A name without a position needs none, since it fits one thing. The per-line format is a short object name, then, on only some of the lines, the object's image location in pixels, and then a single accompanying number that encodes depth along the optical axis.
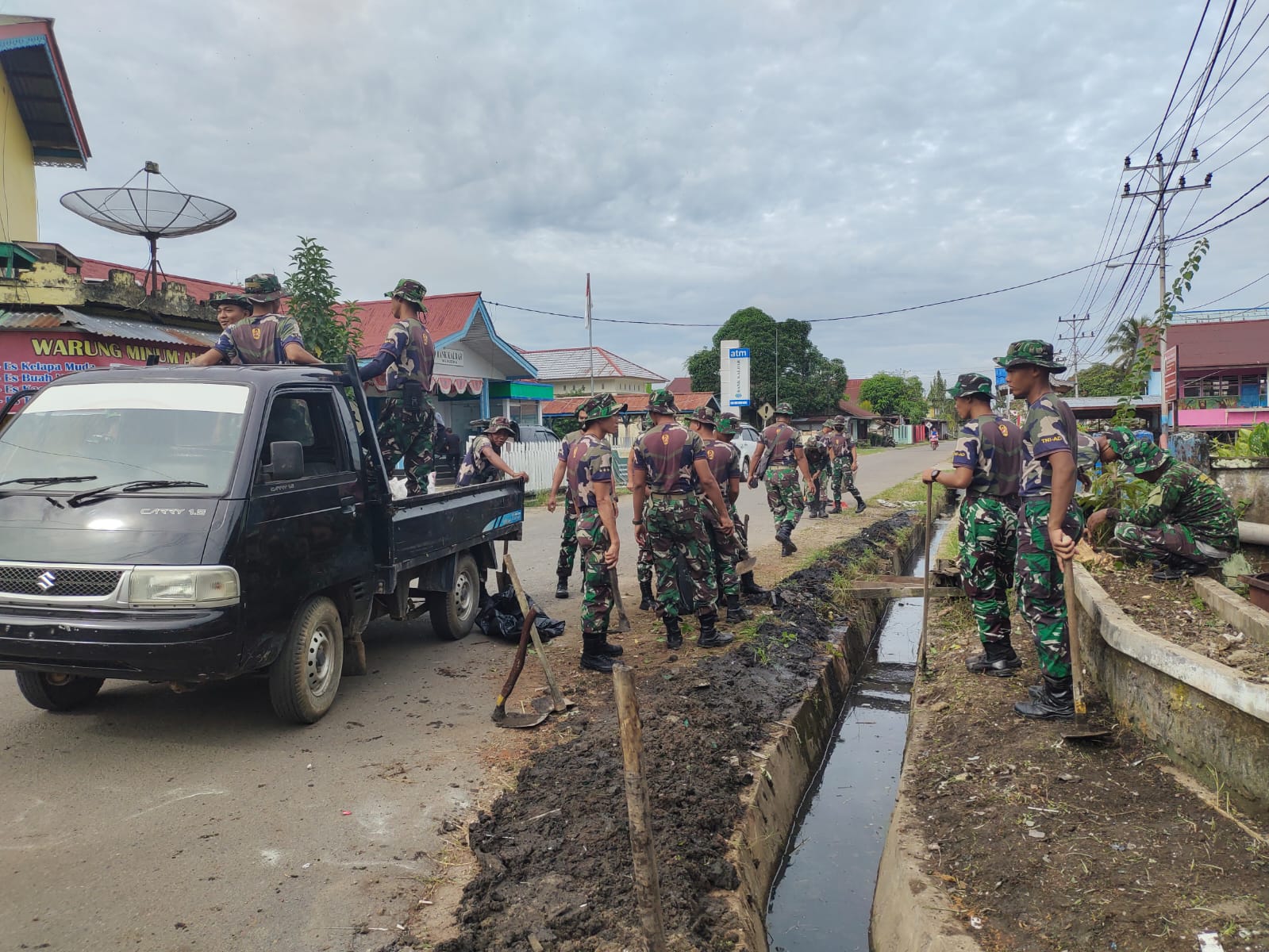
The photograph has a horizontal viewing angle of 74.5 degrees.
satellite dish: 11.66
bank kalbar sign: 29.58
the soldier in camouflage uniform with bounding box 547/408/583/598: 7.70
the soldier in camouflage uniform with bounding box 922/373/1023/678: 5.35
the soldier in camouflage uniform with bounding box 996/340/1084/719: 4.51
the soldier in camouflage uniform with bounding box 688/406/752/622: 7.50
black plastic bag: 6.91
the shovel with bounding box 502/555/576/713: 5.00
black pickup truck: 3.88
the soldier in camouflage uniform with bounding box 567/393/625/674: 5.98
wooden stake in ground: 2.49
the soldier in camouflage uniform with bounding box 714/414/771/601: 8.48
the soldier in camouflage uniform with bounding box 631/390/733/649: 6.50
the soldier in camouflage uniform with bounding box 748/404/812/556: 11.16
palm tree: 45.94
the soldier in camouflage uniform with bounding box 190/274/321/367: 5.95
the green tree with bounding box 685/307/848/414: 52.72
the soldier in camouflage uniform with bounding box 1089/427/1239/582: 6.08
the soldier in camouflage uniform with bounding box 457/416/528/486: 8.33
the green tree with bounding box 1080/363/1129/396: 46.12
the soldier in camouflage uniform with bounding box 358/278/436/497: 6.88
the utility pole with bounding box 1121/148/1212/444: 11.90
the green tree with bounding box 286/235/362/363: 10.74
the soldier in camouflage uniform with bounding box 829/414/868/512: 15.93
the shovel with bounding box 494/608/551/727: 4.70
